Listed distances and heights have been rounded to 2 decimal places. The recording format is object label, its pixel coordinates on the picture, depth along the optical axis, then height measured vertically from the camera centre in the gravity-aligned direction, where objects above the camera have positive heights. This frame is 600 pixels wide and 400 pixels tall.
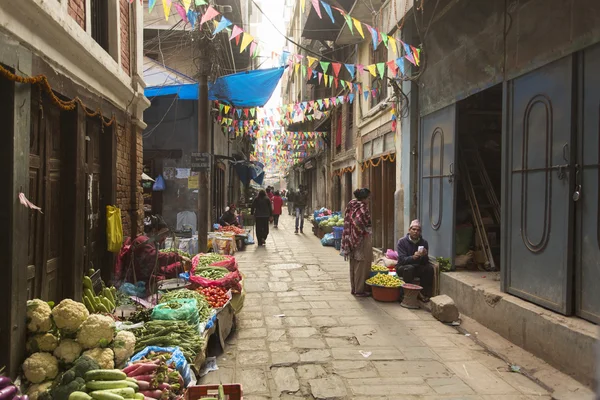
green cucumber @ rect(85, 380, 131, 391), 3.15 -1.37
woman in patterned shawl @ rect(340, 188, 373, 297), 8.01 -0.81
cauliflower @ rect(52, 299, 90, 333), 3.51 -0.98
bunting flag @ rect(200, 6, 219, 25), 6.06 +2.49
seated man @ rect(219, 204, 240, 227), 15.38 -0.85
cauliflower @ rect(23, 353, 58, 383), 3.30 -1.31
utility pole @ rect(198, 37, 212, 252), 10.49 +1.30
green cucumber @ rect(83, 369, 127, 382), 3.21 -1.33
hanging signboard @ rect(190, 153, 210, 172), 9.91 +0.75
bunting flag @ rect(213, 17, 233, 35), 6.61 +2.56
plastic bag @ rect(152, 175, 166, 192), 13.82 +0.32
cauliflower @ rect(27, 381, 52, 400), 3.21 -1.44
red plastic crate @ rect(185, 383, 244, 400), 3.37 -1.51
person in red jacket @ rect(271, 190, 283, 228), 20.99 -0.49
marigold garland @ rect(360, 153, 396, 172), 11.28 +1.02
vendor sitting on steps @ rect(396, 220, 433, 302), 7.66 -1.12
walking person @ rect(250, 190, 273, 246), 14.91 -0.63
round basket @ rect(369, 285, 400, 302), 7.61 -1.67
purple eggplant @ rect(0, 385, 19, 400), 2.89 -1.32
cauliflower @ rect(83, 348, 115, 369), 3.41 -1.27
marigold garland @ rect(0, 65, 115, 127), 3.26 +0.92
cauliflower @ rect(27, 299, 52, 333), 3.57 -1.00
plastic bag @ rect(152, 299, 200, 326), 4.66 -1.25
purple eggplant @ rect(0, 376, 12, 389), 2.96 -1.27
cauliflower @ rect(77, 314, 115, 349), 3.50 -1.11
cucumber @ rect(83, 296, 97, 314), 5.00 -1.26
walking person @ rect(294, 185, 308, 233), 18.88 -0.41
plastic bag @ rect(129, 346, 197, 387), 3.82 -1.44
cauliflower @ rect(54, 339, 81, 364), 3.44 -1.24
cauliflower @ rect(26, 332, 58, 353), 3.50 -1.19
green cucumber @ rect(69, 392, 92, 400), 2.99 -1.37
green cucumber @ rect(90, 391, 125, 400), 3.05 -1.40
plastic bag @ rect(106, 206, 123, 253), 5.94 -0.48
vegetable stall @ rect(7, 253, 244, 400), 3.19 -1.35
